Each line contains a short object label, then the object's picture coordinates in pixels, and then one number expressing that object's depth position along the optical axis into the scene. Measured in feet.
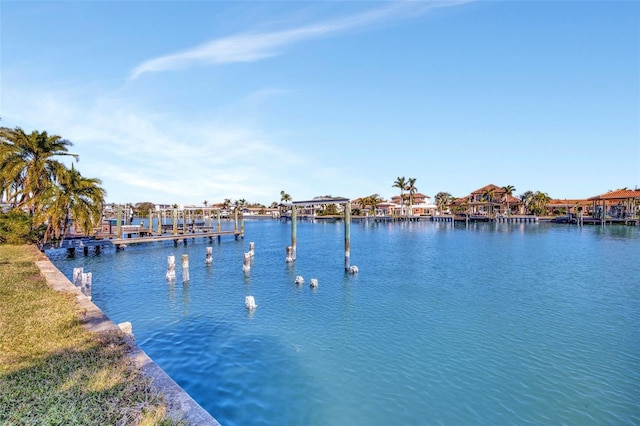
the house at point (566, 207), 379.10
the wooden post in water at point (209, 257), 92.49
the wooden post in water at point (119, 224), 118.83
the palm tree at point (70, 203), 100.83
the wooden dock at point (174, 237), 114.76
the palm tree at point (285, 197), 502.38
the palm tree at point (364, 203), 444.14
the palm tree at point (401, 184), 380.97
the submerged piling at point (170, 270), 71.10
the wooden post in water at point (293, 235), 101.48
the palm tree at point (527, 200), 403.95
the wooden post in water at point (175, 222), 139.59
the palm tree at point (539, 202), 382.83
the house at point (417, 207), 427.25
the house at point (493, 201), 380.19
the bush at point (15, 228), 94.27
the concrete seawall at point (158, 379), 17.49
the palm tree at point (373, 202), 432.78
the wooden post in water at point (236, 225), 162.73
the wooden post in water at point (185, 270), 69.46
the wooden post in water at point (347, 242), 83.71
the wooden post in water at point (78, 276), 57.32
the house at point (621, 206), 255.91
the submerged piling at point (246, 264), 82.27
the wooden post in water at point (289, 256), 97.96
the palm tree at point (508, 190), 359.87
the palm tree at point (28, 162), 99.81
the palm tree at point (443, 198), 467.68
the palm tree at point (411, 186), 379.02
